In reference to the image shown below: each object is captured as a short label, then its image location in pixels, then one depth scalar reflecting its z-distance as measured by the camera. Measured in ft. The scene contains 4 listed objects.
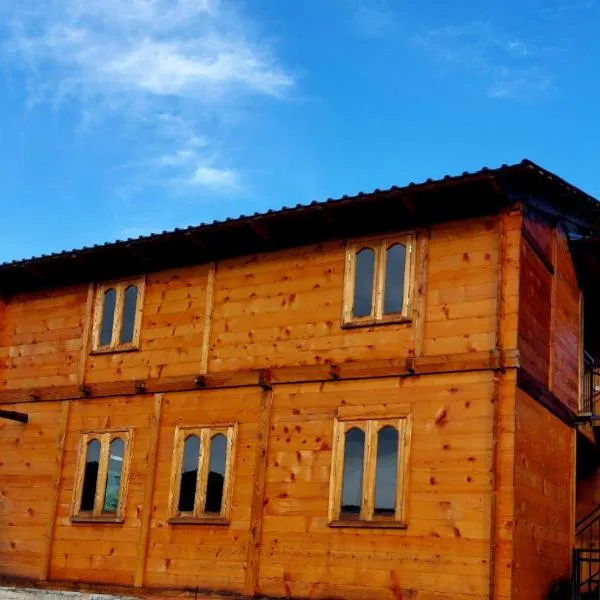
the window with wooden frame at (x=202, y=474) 59.47
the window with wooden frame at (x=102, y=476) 63.98
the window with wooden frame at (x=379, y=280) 56.54
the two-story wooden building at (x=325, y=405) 52.34
